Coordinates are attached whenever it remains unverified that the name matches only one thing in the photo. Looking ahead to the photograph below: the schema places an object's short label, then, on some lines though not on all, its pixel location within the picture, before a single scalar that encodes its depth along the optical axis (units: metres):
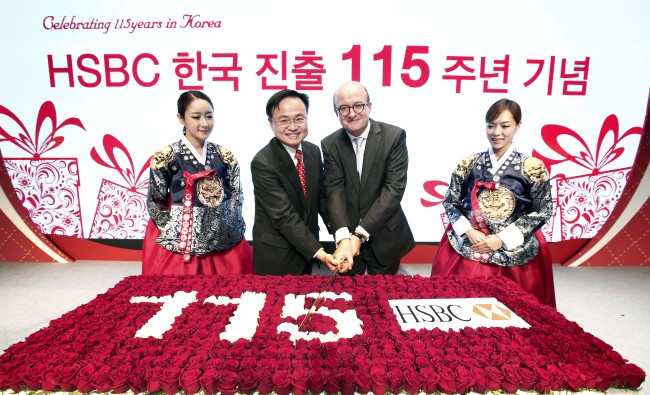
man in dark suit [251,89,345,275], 1.82
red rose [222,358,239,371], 1.02
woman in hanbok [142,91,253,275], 2.02
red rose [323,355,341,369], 1.03
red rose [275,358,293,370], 1.02
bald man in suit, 1.92
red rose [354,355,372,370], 1.02
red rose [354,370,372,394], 0.98
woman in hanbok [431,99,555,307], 1.91
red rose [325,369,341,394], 0.98
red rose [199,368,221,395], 0.98
